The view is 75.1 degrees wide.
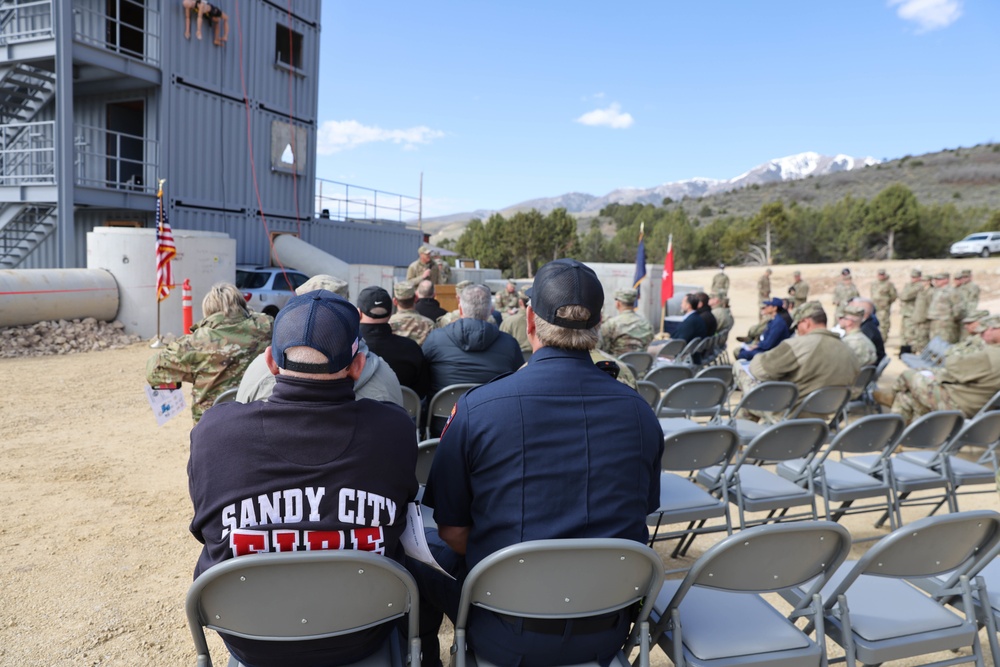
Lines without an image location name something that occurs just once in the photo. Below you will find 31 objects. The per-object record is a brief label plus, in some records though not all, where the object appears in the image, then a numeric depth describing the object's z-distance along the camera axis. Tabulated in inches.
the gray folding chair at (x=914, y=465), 149.2
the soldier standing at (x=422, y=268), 399.2
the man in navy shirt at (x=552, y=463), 72.6
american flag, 450.3
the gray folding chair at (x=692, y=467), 123.4
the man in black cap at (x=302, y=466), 65.9
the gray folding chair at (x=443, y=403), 153.9
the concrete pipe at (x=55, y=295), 405.7
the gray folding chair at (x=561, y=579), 66.5
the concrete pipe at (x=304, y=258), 666.2
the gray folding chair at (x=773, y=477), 133.8
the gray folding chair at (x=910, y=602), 79.2
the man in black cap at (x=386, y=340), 160.4
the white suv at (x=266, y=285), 542.9
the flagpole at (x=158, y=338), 445.0
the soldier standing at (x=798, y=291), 572.0
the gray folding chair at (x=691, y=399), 188.5
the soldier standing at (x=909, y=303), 536.4
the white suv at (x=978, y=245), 1222.9
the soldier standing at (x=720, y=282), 695.2
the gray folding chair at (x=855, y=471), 142.9
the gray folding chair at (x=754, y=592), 74.7
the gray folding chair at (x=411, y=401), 155.0
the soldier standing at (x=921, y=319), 513.5
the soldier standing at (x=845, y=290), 526.9
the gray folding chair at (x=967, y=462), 155.9
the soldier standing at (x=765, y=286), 809.5
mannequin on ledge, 600.1
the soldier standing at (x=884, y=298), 590.2
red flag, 489.7
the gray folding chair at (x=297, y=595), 61.0
